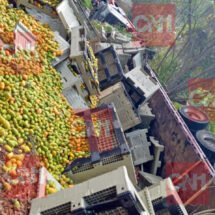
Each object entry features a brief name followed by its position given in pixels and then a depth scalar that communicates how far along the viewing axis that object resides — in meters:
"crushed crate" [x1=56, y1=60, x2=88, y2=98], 5.74
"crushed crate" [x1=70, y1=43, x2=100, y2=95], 5.84
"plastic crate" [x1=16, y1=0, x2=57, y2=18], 6.58
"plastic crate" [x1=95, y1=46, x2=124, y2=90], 6.53
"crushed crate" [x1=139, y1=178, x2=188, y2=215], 4.35
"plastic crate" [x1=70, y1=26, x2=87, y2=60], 5.86
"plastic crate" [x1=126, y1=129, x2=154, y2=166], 6.16
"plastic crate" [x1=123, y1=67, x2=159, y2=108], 6.64
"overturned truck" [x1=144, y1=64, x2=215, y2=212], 5.69
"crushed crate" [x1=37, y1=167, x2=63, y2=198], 3.78
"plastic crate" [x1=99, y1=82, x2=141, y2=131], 6.34
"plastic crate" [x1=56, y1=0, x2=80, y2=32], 6.61
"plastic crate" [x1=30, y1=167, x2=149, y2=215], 3.06
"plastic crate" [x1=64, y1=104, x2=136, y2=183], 4.55
